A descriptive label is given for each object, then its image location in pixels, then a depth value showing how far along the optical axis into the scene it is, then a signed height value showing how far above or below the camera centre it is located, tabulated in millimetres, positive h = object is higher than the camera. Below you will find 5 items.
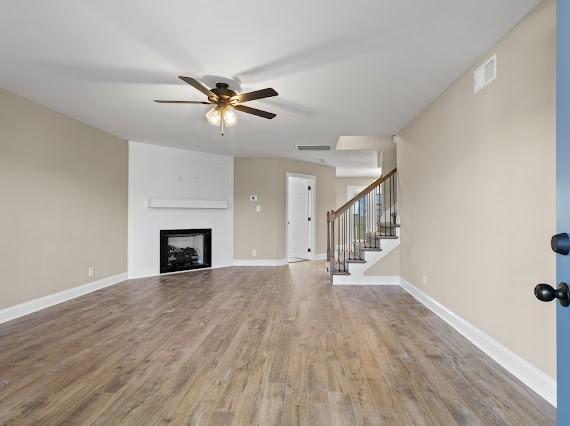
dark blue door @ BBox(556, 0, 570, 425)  896 +80
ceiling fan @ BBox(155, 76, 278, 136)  2875 +1118
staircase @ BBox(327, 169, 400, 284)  5184 -367
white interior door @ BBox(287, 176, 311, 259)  8117 -35
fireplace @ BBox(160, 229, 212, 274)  6172 -745
